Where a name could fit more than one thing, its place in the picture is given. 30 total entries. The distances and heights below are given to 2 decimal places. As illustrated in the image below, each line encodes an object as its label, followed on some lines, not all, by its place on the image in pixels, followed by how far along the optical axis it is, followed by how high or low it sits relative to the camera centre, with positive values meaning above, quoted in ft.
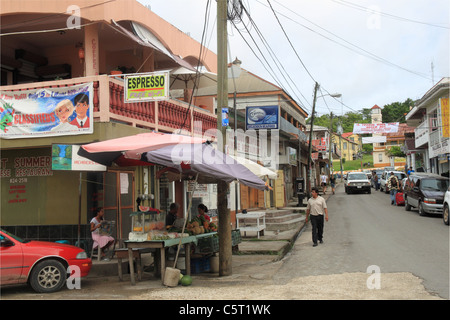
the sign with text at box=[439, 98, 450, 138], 86.74 +13.08
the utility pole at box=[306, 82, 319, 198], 100.14 +18.44
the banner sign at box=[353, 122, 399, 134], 101.49 +13.34
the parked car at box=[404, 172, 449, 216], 62.03 -1.42
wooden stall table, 28.53 -3.60
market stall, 27.45 +1.71
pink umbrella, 28.63 +2.99
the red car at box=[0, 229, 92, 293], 26.48 -4.38
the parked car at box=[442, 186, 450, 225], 53.16 -2.98
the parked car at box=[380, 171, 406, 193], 125.08 +0.48
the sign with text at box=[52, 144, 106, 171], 34.06 +2.75
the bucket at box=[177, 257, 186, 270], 33.28 -5.60
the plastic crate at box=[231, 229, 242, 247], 38.00 -4.34
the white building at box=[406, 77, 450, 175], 87.66 +12.80
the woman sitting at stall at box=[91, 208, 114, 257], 35.86 -3.51
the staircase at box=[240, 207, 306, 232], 60.03 -5.01
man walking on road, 44.37 -2.69
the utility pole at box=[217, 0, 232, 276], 31.30 +4.43
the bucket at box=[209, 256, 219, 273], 34.32 -5.93
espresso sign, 36.32 +8.74
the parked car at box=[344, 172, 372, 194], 123.24 +0.30
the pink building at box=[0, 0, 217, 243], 36.96 +8.06
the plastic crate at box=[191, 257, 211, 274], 34.01 -5.92
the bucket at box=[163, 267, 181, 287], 27.89 -5.57
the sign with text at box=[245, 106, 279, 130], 71.36 +11.48
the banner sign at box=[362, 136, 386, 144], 117.74 +12.29
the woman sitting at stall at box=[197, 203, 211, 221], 37.15 -1.87
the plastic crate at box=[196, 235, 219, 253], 33.55 -4.31
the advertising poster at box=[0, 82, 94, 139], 36.06 +6.97
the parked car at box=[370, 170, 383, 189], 149.60 +2.54
